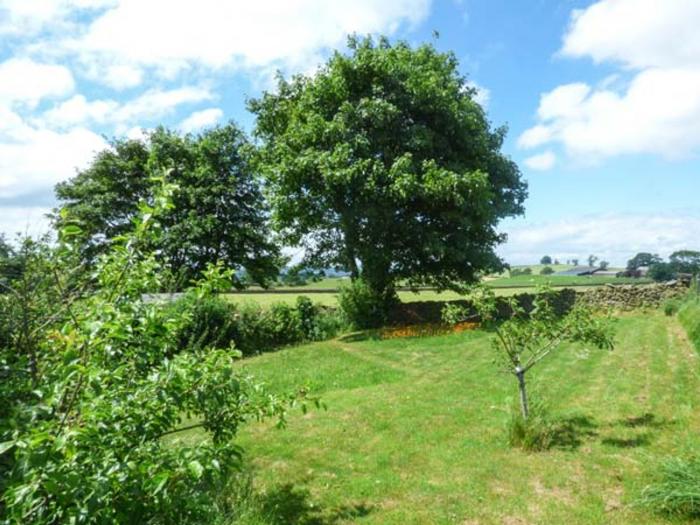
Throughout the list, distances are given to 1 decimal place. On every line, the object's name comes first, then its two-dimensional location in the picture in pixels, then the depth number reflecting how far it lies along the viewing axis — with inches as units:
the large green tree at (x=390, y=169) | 772.0
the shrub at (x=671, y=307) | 906.1
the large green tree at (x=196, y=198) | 1172.5
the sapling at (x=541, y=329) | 329.1
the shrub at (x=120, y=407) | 103.3
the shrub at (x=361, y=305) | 861.8
